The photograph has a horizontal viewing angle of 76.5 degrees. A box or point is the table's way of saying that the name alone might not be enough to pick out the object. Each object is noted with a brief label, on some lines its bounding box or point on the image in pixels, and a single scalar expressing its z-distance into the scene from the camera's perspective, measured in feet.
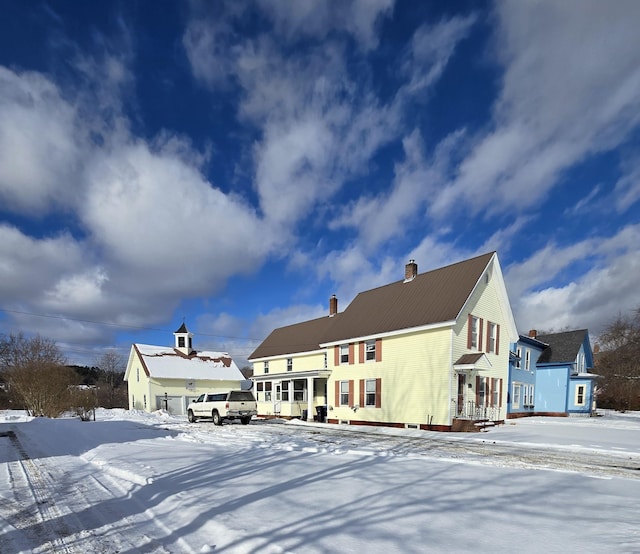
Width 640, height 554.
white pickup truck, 72.08
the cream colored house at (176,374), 124.26
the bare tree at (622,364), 97.55
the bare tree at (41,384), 83.05
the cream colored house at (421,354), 64.44
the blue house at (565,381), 99.71
